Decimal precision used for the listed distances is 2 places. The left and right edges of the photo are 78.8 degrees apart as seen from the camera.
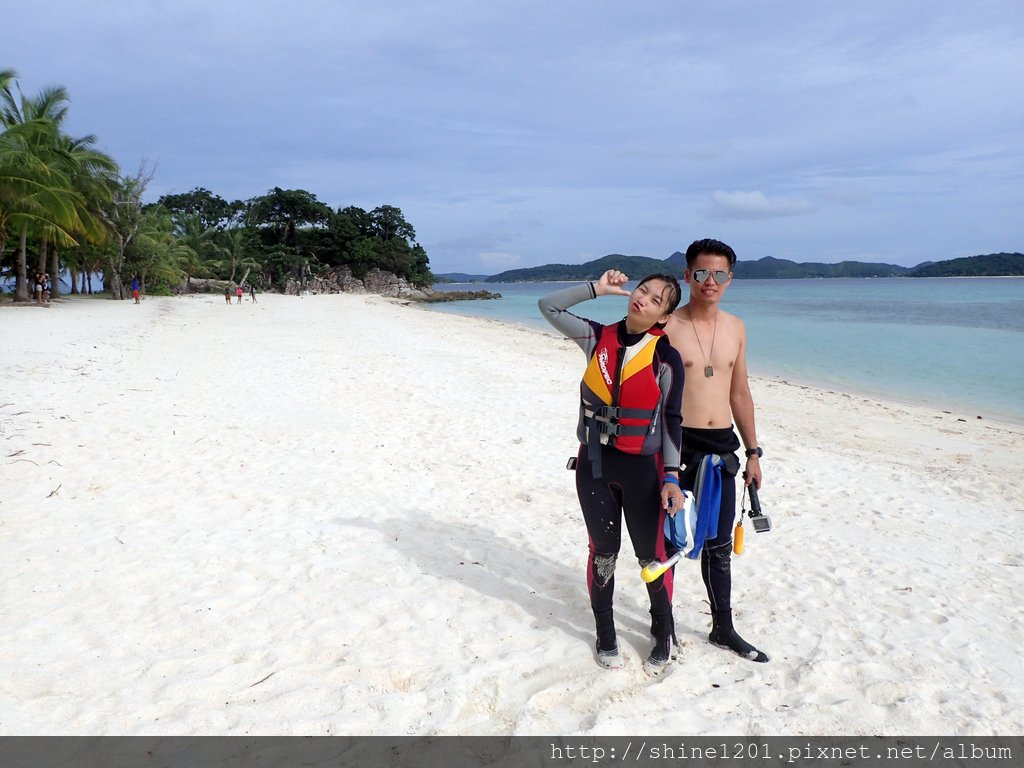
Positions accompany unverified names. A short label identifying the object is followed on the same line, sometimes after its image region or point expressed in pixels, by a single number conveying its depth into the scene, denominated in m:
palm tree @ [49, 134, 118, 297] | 27.38
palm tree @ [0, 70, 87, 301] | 21.14
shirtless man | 2.93
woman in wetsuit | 2.65
